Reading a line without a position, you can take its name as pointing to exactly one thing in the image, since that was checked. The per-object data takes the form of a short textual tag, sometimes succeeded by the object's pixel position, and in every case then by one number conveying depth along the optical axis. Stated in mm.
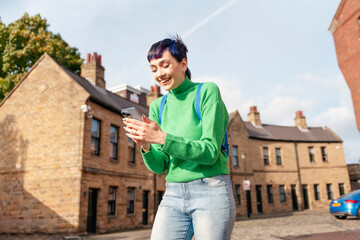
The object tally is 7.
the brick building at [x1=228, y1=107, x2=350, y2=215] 29447
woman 1689
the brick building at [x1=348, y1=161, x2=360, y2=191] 35694
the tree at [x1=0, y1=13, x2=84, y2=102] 21609
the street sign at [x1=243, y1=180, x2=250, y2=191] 23081
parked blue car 14109
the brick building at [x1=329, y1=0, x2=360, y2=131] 19172
